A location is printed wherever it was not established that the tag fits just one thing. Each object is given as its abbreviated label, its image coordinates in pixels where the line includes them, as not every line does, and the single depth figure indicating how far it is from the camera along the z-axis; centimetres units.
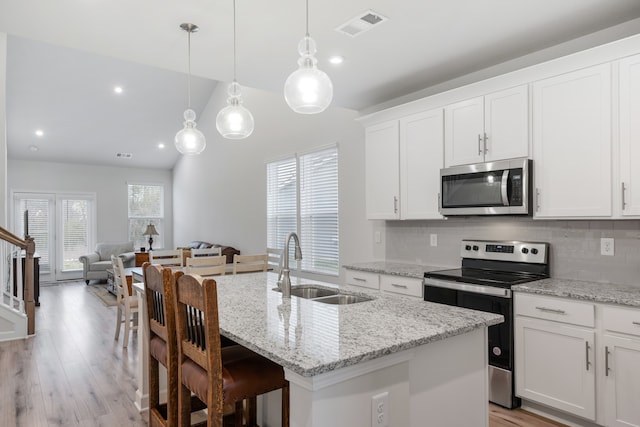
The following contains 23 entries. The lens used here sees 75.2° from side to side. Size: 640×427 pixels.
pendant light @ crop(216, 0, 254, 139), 274
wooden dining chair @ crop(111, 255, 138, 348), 425
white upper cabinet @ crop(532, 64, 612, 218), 255
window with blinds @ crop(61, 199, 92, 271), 925
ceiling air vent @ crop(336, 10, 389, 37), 259
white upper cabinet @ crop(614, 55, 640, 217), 241
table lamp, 887
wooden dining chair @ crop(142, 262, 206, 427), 191
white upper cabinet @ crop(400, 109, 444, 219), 354
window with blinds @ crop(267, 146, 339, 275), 521
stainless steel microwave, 292
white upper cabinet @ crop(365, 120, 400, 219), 390
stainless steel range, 280
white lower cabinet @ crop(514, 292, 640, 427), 228
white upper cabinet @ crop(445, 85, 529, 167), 296
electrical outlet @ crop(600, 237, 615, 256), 276
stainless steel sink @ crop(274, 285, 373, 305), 245
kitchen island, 131
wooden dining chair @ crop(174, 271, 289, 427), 156
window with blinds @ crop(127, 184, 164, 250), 1000
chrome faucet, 232
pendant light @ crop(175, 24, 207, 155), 320
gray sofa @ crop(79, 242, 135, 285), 858
